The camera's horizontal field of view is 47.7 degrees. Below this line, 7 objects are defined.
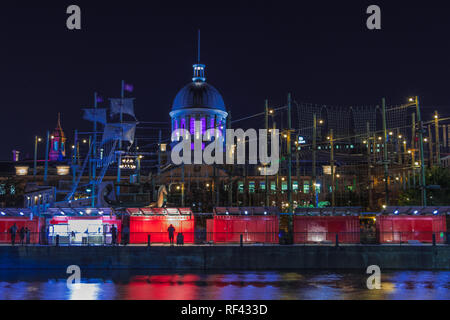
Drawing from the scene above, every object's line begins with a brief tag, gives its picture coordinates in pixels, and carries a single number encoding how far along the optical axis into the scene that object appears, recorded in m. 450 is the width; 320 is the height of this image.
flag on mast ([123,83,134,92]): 69.82
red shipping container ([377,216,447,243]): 39.00
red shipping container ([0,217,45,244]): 40.72
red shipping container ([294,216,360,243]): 39.88
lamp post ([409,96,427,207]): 42.34
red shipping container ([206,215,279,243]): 40.34
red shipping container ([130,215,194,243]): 41.12
